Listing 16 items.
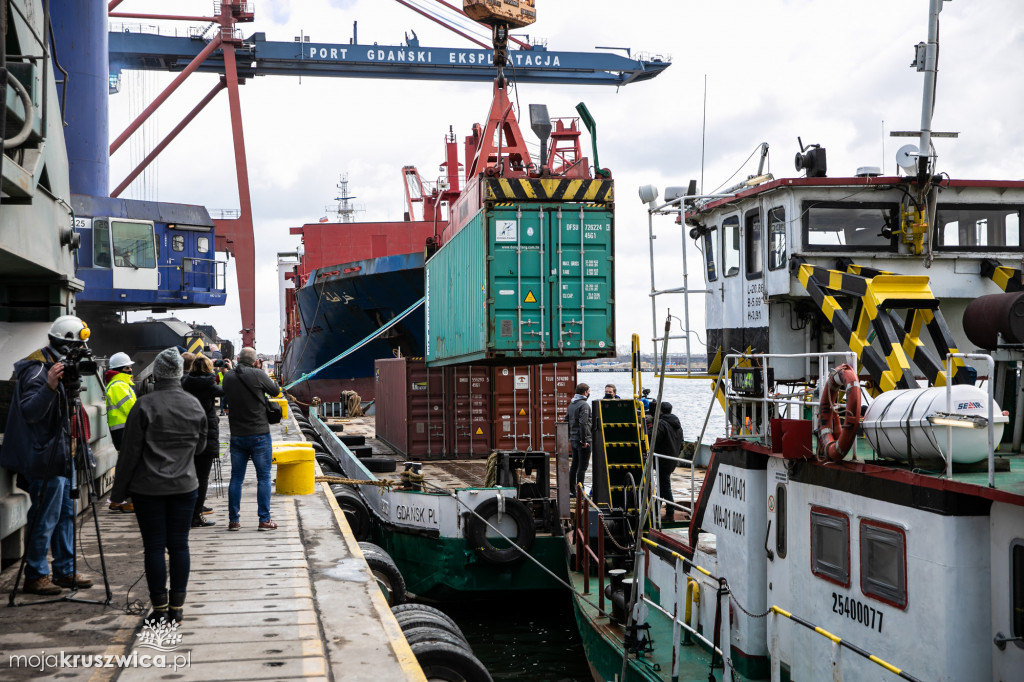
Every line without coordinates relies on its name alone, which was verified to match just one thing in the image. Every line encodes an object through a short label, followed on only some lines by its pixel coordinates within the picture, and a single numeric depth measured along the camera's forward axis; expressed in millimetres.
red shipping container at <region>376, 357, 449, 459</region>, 20859
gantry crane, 37250
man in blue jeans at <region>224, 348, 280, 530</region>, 8445
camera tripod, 5887
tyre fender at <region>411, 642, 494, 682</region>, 6277
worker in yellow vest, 8227
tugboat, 5316
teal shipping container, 15328
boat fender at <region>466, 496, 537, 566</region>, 13180
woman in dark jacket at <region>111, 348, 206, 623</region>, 5367
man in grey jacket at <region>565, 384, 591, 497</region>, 14734
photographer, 5836
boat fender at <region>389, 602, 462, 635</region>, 7288
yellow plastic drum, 11172
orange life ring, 5871
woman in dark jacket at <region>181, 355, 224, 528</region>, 8614
